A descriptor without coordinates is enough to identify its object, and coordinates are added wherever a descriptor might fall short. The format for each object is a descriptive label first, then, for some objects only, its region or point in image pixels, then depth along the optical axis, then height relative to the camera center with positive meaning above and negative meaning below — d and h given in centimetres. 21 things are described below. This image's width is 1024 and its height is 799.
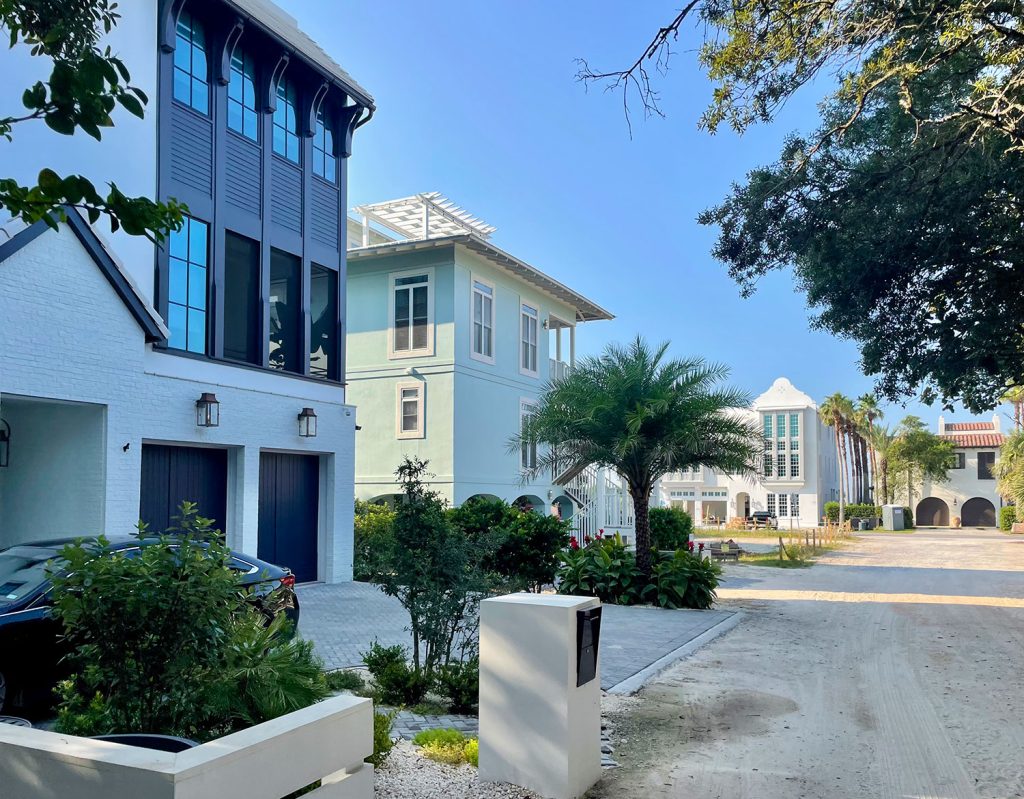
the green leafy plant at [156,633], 409 -73
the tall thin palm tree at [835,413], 6331 +494
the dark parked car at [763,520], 5153 -242
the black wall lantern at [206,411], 1380 +111
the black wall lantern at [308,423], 1608 +107
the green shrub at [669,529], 2283 -128
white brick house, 1193 +266
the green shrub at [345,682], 750 -176
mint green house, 2219 +334
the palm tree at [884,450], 6343 +224
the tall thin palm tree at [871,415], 6375 +497
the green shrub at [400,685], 740 -173
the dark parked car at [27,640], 650 -120
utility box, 5669 -242
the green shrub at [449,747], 593 -184
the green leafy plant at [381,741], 550 -165
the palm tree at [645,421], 1511 +105
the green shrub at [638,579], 1488 -172
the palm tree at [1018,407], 5506 +496
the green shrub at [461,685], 726 -170
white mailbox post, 536 -134
